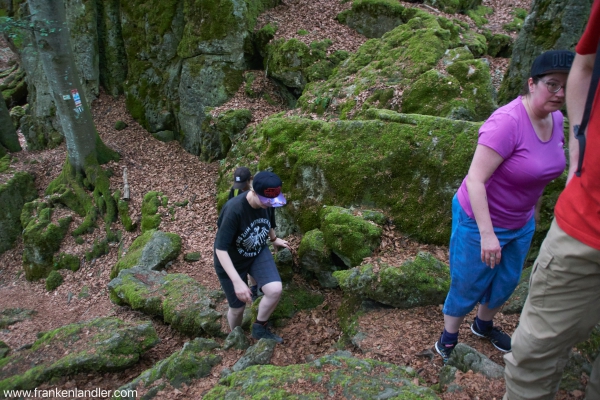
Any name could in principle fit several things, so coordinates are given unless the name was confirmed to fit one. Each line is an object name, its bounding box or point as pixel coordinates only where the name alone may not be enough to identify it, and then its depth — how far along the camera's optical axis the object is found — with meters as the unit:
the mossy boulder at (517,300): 4.16
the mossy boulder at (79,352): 4.39
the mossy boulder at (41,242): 10.03
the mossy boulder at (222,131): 10.39
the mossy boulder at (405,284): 4.45
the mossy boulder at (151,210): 9.07
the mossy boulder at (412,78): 6.82
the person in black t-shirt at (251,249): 3.98
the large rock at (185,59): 11.55
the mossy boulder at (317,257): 5.38
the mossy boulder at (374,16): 11.33
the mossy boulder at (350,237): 5.12
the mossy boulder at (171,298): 5.32
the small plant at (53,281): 9.42
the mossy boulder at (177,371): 3.85
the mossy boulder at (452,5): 11.93
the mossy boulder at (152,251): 7.45
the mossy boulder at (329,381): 3.01
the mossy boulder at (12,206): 11.23
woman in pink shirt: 2.72
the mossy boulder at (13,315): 7.59
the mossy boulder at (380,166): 5.29
